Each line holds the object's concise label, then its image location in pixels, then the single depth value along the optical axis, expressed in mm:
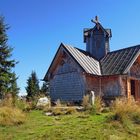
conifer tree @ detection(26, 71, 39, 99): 28745
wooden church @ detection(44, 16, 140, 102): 14069
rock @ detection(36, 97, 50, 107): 12157
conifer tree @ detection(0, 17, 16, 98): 17193
